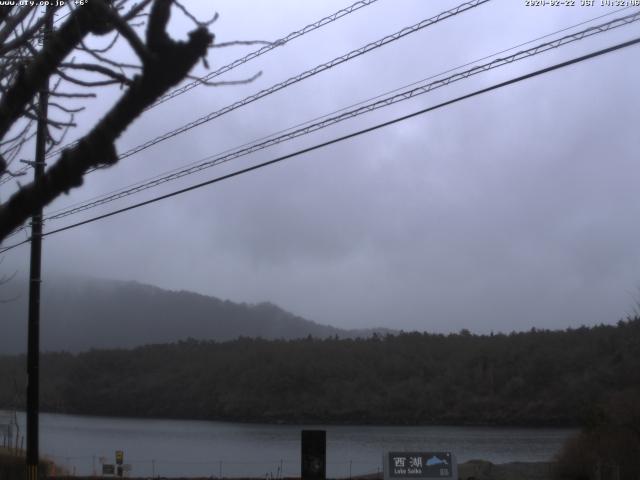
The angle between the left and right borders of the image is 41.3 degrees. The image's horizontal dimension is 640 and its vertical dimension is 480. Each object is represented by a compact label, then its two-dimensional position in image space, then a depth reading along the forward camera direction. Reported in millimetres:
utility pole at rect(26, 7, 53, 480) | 17062
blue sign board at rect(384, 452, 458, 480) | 20672
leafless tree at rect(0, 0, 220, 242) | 3664
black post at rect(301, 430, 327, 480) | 18297
